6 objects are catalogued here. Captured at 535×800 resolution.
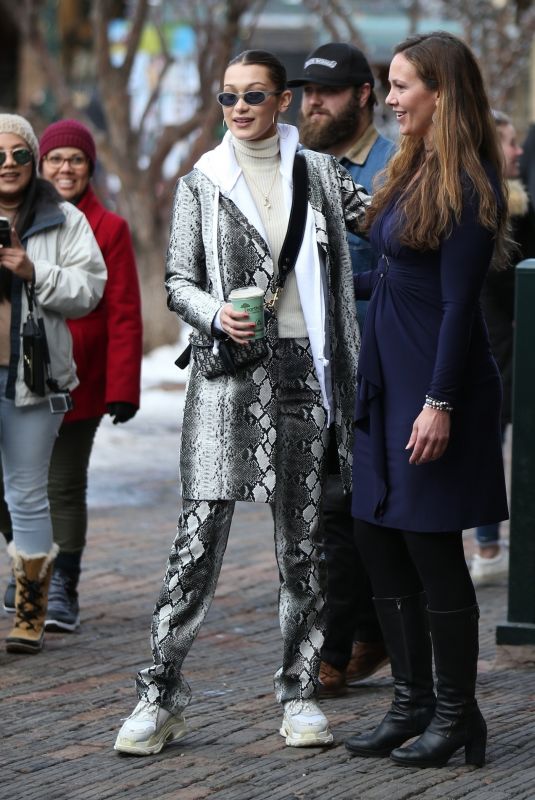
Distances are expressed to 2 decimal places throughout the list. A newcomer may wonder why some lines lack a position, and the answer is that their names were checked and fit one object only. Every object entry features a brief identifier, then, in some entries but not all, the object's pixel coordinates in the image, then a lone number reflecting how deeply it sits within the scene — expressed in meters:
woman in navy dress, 8.53
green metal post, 11.66
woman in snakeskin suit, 9.18
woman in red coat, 13.02
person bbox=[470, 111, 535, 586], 15.05
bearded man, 10.94
